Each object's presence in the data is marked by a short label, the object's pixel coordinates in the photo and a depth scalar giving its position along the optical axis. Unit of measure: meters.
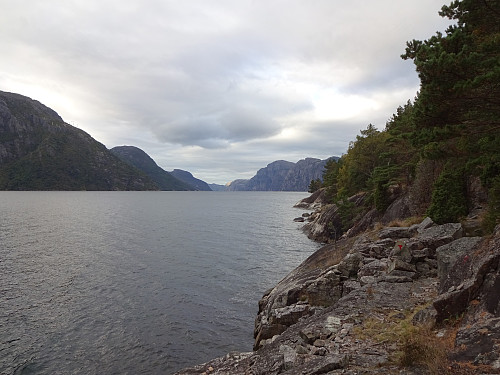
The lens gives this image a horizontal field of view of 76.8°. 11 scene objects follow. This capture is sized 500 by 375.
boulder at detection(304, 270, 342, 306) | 17.36
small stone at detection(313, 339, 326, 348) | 10.05
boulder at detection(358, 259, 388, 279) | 16.61
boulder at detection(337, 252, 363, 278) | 18.59
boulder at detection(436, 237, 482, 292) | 10.70
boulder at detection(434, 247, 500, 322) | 8.59
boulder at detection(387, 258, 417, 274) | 15.40
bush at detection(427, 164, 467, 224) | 20.66
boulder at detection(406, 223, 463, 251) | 15.71
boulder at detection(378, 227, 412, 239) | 21.33
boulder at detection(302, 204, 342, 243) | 55.34
